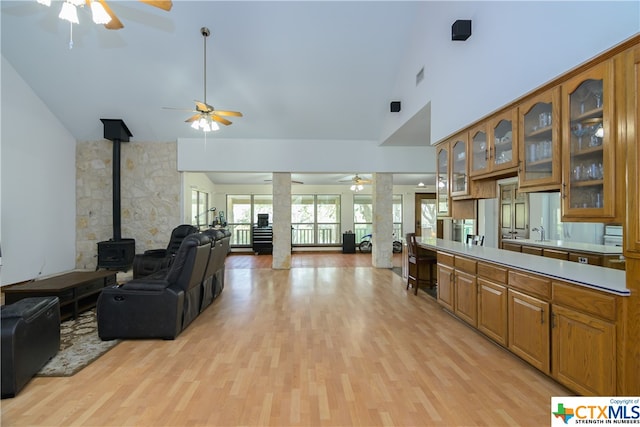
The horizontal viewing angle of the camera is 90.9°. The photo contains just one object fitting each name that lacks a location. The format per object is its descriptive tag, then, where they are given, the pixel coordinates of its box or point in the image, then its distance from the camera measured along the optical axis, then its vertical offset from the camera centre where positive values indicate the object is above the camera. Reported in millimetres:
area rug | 2545 -1252
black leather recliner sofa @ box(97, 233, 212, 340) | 3127 -959
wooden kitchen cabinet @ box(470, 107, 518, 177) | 2949 +719
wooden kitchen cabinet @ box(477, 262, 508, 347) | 2783 -813
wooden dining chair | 4887 -762
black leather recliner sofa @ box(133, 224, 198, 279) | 5188 -755
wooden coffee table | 3463 -872
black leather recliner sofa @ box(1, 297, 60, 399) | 2131 -929
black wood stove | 6289 -496
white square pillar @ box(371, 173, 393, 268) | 7324 -146
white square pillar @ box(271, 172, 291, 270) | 7238 -79
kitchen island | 1861 -724
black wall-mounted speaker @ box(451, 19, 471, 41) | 3408 +2026
